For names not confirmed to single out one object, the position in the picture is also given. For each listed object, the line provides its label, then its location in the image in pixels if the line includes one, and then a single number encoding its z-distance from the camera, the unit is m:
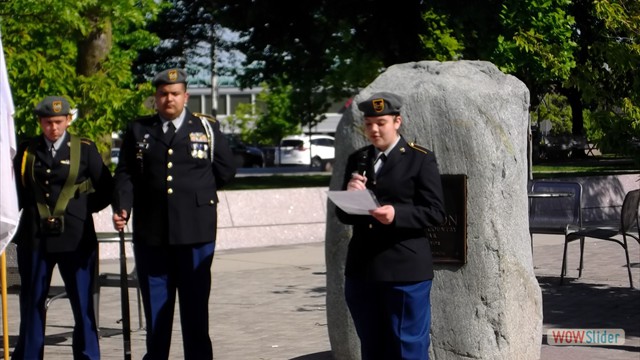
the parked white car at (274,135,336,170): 57.59
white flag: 6.25
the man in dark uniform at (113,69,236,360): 6.87
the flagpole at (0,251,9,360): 7.00
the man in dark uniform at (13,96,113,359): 7.44
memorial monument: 7.71
